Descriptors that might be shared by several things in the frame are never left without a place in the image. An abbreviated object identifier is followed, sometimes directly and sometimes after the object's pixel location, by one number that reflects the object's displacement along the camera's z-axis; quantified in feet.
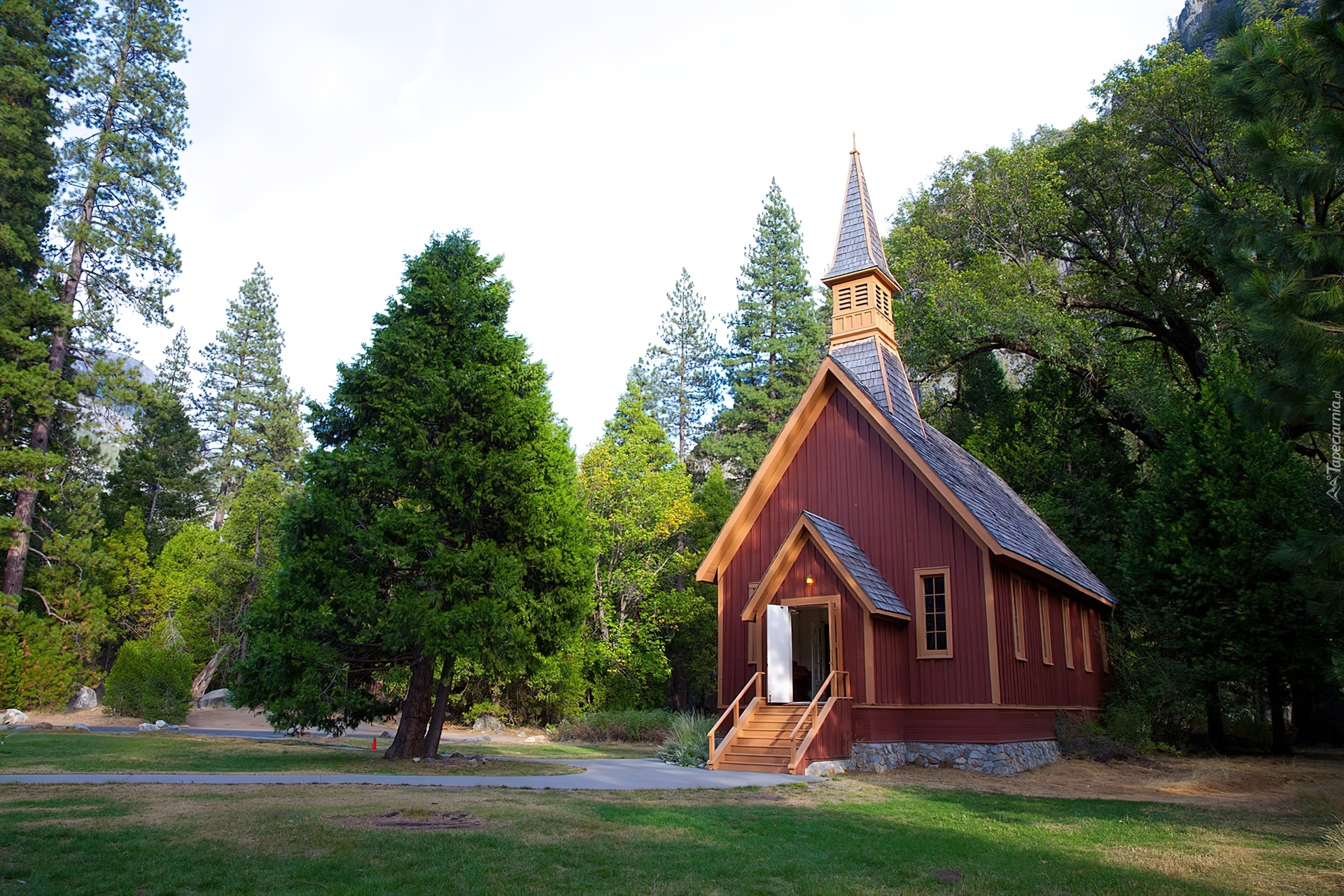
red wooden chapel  50.78
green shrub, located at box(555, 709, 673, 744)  73.82
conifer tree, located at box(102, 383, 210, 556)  131.54
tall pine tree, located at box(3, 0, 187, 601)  87.10
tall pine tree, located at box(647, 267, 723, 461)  160.66
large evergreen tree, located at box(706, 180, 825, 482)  135.95
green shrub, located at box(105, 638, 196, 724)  81.25
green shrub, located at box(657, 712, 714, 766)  50.78
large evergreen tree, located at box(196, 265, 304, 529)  146.00
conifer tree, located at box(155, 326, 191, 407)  176.35
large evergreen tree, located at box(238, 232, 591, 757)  42.42
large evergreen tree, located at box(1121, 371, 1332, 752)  61.62
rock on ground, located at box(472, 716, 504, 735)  90.43
